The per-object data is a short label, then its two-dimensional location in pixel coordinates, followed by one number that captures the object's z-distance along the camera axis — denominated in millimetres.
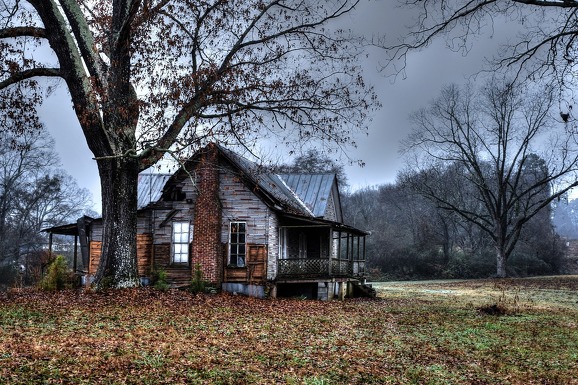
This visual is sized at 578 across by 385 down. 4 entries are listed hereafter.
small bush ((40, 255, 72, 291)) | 19828
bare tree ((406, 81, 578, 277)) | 44312
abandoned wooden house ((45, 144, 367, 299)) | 24531
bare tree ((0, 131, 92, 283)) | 44344
